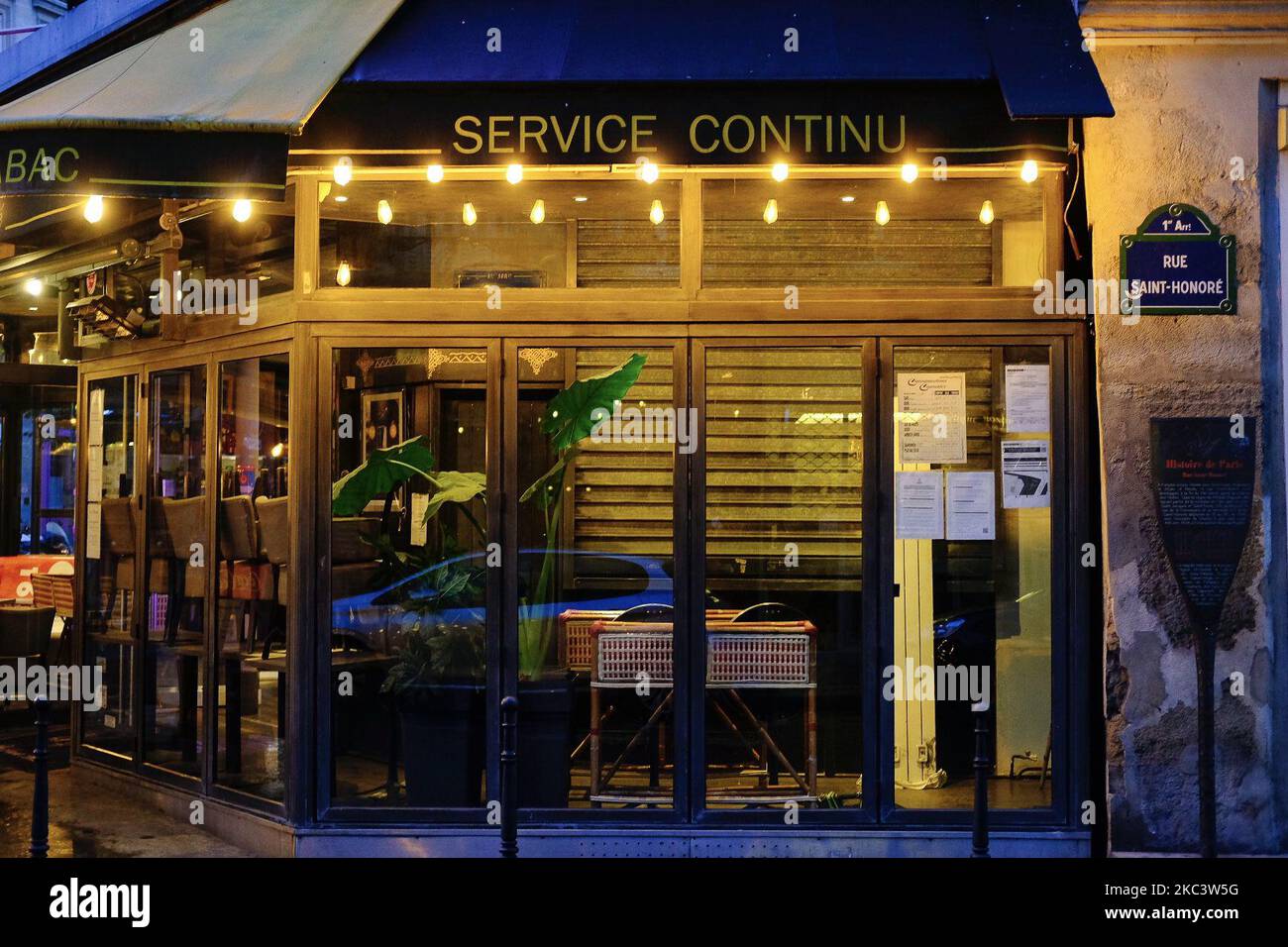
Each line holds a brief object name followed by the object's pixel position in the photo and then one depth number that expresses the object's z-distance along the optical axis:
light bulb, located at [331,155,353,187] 7.19
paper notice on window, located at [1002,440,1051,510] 7.22
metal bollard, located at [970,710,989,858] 6.16
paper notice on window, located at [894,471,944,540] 7.27
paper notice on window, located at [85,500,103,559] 9.32
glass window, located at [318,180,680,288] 7.33
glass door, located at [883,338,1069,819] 7.22
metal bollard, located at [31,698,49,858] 6.23
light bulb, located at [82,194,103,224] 7.52
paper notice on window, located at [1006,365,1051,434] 7.22
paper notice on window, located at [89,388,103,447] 9.33
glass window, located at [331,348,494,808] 7.30
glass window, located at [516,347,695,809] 7.29
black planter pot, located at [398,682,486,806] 7.29
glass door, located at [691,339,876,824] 7.28
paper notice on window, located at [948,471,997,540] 7.27
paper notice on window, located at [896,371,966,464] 7.30
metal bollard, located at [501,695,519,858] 5.97
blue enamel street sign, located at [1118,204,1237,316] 6.96
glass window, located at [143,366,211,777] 8.35
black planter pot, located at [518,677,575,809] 7.27
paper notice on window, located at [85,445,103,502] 9.31
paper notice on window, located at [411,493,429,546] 7.39
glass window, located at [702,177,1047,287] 7.27
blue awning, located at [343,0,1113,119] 6.60
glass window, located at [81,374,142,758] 9.02
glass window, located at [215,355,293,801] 7.61
